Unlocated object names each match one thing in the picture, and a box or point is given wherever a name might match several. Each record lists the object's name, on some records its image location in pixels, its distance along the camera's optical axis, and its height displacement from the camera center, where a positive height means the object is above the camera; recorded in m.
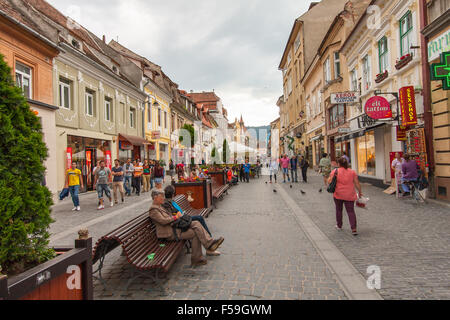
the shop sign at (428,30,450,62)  8.86 +3.35
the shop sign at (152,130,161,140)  26.44 +2.84
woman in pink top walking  6.32 -0.57
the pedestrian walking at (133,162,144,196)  14.47 -0.41
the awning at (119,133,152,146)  20.41 +1.99
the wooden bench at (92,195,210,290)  3.53 -0.99
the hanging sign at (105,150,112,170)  18.17 +0.66
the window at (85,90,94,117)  16.99 +3.79
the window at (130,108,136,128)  23.31 +3.89
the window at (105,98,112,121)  19.44 +3.82
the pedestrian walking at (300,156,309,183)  18.85 -0.20
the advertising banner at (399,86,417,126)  10.18 +1.80
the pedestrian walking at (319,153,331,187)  15.07 -0.25
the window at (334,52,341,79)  21.58 +6.72
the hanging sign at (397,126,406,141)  11.48 +0.98
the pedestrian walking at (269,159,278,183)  20.12 -0.18
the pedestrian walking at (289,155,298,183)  19.19 +0.00
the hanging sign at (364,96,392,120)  11.66 +1.93
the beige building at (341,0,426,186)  10.88 +3.72
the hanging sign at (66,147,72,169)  14.15 +0.67
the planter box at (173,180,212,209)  8.78 -0.74
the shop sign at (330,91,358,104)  16.42 +3.40
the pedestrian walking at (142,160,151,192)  16.02 -0.51
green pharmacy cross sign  7.72 +2.20
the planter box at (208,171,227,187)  14.30 -0.54
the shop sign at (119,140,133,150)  20.61 +1.59
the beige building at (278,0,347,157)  31.45 +11.95
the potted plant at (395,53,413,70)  10.91 +3.57
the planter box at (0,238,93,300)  2.05 -0.80
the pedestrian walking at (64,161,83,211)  10.31 -0.42
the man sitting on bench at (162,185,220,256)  4.91 -0.60
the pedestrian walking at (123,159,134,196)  14.36 -0.35
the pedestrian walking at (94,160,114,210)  10.84 -0.46
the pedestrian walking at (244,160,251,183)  21.77 -0.39
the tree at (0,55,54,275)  2.35 -0.11
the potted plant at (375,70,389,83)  13.08 +3.62
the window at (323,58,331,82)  23.11 +6.94
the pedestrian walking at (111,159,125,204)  11.68 -0.35
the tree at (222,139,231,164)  33.31 +1.35
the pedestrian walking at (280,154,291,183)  19.31 +0.01
